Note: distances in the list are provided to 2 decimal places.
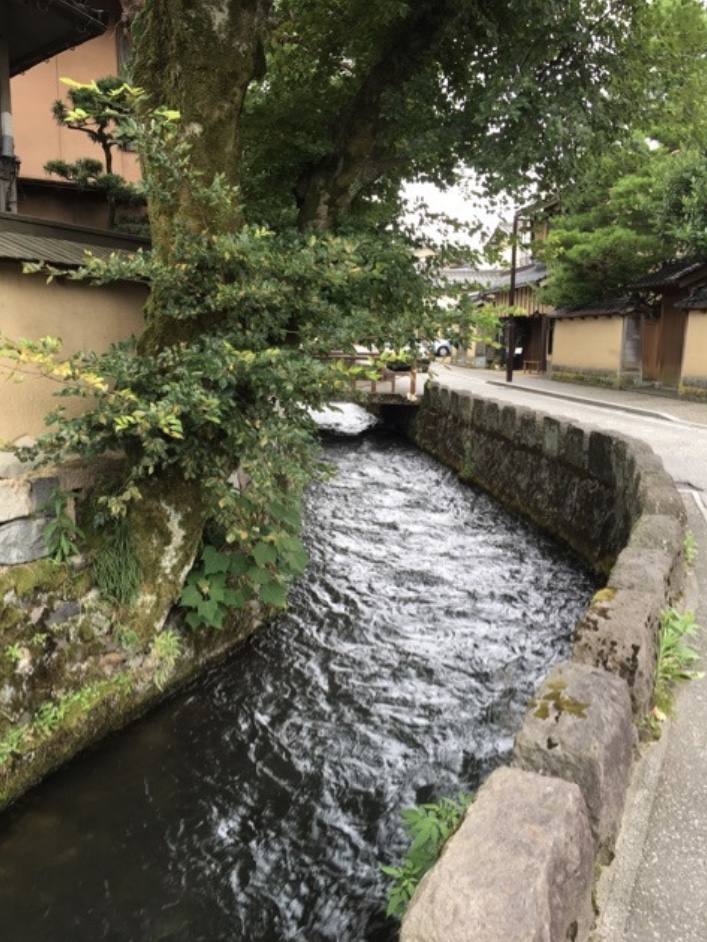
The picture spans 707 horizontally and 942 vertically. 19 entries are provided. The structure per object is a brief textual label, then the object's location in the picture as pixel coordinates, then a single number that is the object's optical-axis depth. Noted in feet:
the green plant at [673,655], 13.37
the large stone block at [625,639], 11.18
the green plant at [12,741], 15.48
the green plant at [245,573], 19.94
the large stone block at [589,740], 8.57
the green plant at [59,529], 18.02
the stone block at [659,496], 20.53
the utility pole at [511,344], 97.14
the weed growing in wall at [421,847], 11.03
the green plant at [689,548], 20.42
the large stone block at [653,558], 14.32
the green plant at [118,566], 18.79
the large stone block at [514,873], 6.47
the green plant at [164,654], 19.36
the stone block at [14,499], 17.17
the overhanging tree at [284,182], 17.24
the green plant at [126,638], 18.52
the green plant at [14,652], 16.34
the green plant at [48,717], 16.40
